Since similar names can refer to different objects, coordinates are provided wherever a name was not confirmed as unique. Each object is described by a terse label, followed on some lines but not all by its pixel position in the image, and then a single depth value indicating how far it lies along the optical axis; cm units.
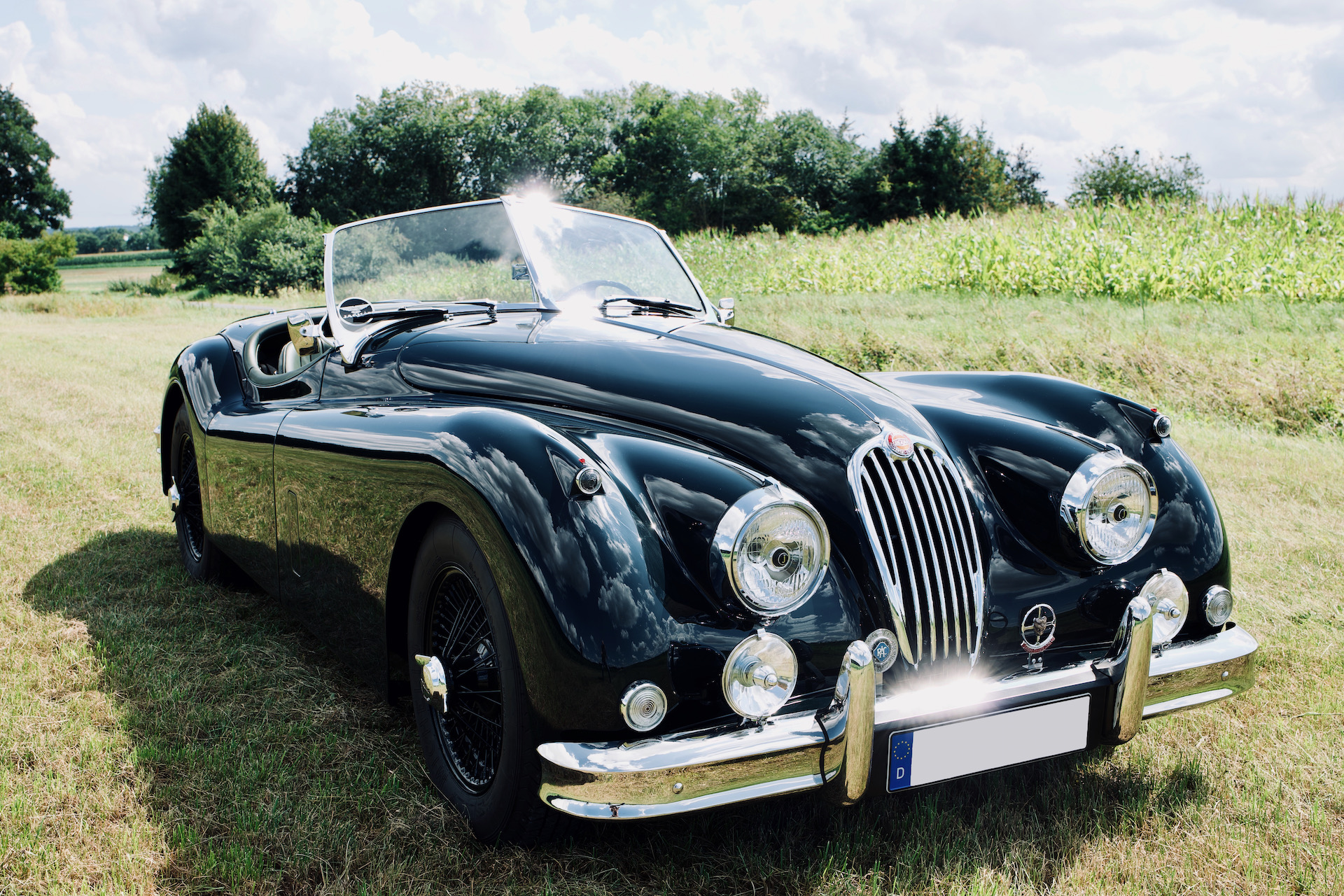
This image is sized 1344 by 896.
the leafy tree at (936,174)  3831
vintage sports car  180
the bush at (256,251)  3275
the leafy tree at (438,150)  4503
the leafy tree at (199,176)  4853
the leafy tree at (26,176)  5700
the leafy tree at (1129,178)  3544
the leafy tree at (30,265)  3325
